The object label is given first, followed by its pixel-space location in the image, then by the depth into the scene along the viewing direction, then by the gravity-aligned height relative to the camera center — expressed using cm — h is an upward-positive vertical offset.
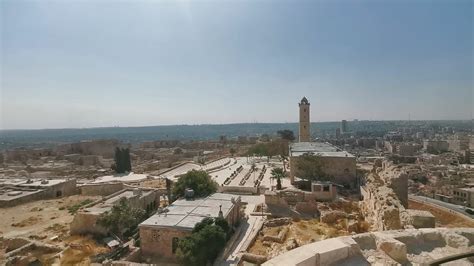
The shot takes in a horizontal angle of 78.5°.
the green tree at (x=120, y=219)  1594 -519
